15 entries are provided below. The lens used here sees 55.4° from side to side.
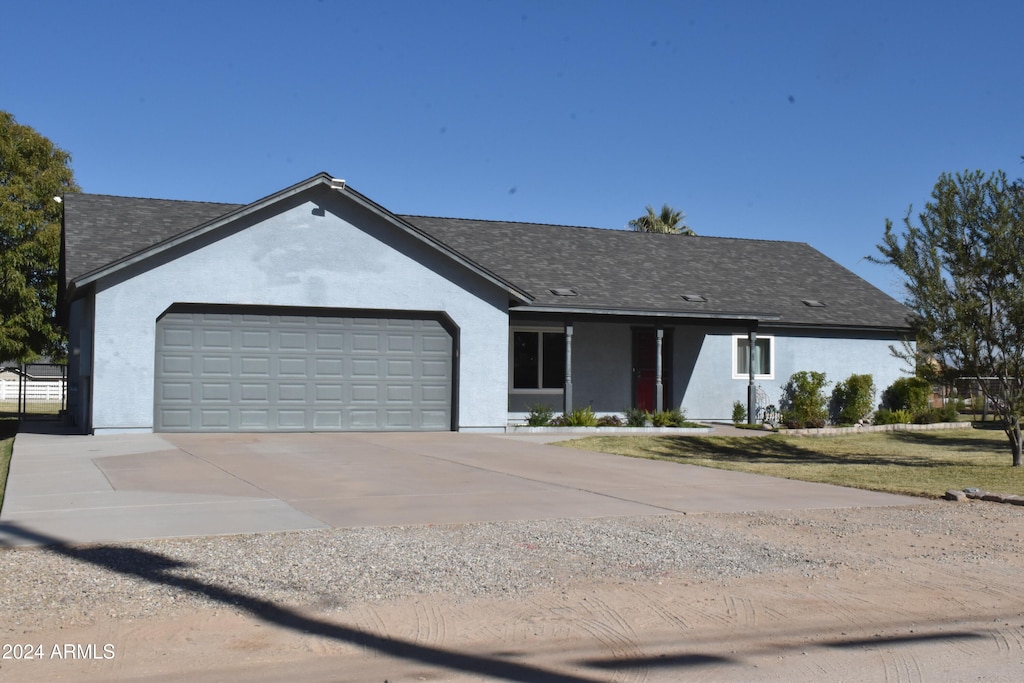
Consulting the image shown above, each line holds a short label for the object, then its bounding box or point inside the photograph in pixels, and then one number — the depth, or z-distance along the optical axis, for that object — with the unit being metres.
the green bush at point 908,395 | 26.22
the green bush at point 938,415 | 25.58
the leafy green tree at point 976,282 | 14.97
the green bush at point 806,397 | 25.05
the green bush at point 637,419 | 22.06
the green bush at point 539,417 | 21.64
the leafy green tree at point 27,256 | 25.11
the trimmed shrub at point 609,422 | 22.06
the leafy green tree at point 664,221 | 51.47
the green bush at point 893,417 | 25.30
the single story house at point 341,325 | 17.94
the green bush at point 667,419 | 22.23
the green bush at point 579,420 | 21.69
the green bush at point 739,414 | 24.77
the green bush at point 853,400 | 25.53
